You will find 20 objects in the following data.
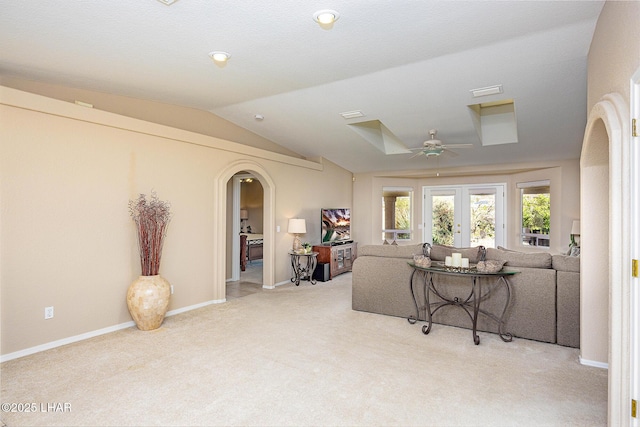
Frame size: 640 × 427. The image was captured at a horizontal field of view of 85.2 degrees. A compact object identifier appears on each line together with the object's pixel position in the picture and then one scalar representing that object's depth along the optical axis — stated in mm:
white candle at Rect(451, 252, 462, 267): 3939
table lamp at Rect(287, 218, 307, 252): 6681
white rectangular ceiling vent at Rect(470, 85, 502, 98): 4195
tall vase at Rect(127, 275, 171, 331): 3973
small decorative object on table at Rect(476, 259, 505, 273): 3748
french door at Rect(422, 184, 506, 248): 8195
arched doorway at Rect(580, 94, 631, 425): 1962
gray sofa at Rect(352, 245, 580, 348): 3645
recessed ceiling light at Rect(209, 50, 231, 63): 3297
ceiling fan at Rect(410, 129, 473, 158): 5000
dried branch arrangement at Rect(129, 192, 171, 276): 4148
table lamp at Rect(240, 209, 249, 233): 10748
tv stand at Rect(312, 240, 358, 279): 7180
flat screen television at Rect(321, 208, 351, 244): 7629
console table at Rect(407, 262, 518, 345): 3740
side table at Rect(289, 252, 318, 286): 6811
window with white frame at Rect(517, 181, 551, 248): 7066
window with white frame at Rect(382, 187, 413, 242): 9070
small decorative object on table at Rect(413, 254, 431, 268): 4043
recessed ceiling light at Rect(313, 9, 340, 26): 2656
